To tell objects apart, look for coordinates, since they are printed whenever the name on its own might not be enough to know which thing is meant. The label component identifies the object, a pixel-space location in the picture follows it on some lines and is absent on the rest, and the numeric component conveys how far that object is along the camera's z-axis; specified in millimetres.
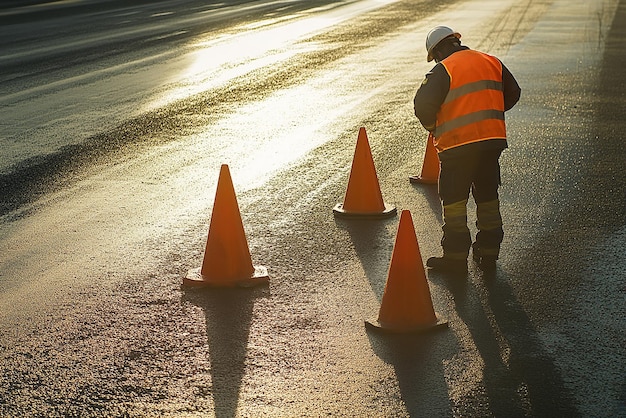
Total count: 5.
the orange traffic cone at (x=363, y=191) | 13361
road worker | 11078
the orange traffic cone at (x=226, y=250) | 10794
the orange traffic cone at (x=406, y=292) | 9455
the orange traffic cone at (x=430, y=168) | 15159
